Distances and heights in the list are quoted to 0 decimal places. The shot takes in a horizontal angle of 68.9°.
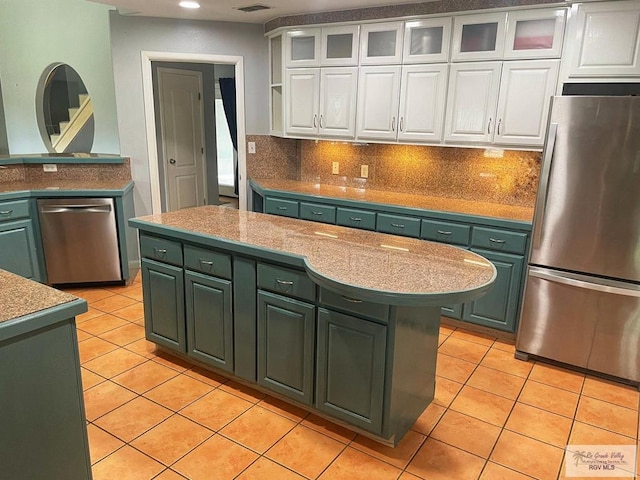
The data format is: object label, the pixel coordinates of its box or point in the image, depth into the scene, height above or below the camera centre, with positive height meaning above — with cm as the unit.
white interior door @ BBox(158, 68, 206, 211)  579 -1
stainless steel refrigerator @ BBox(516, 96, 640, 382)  258 -55
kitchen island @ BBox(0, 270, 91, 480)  138 -79
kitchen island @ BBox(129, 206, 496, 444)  199 -81
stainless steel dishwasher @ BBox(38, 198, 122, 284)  386 -89
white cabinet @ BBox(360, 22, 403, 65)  372 +77
